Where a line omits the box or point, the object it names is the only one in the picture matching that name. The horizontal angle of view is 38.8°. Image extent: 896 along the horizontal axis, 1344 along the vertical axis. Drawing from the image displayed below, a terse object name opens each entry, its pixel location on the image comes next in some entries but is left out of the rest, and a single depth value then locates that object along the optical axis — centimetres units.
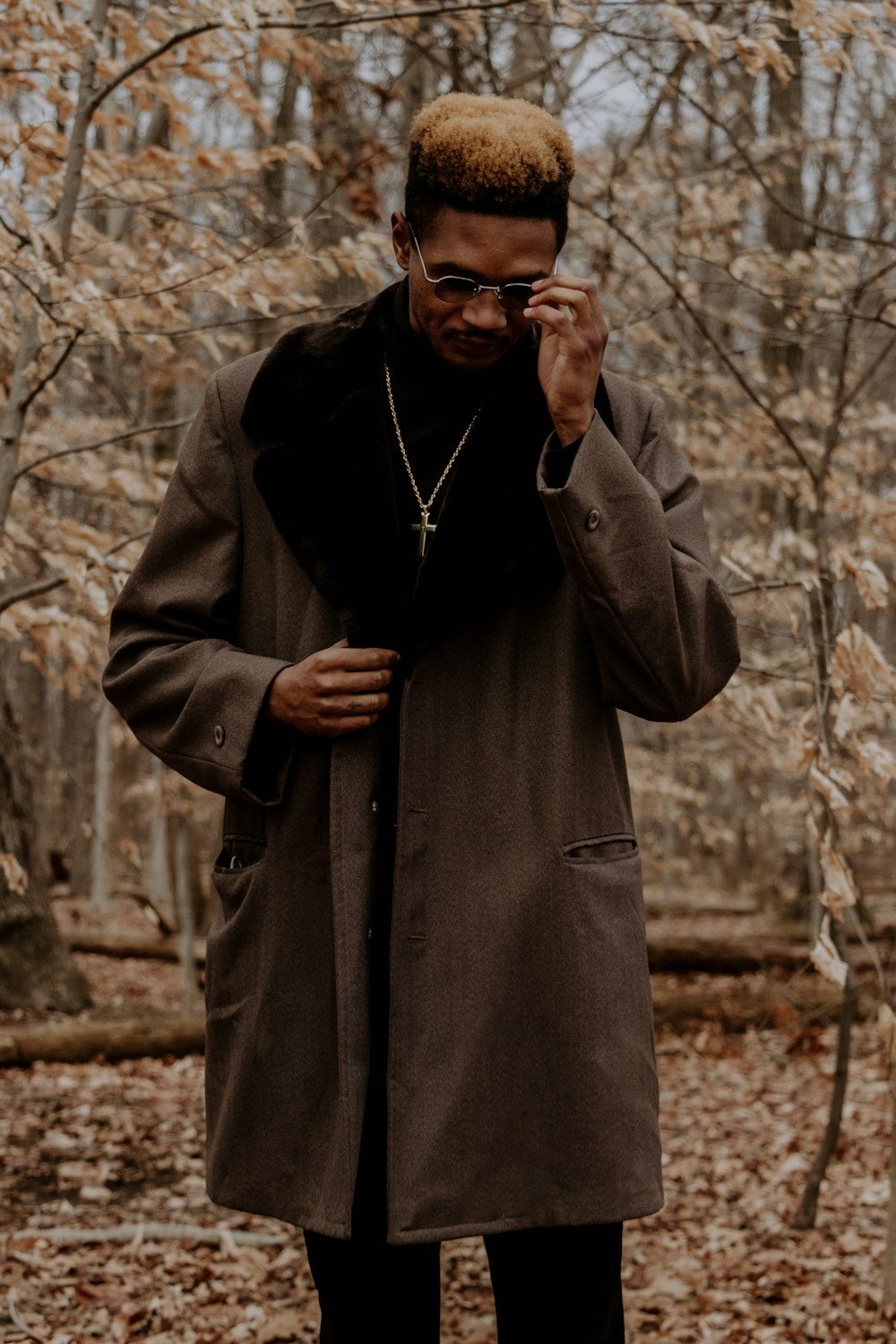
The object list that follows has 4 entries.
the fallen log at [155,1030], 593
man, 172
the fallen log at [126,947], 1054
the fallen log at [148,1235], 377
